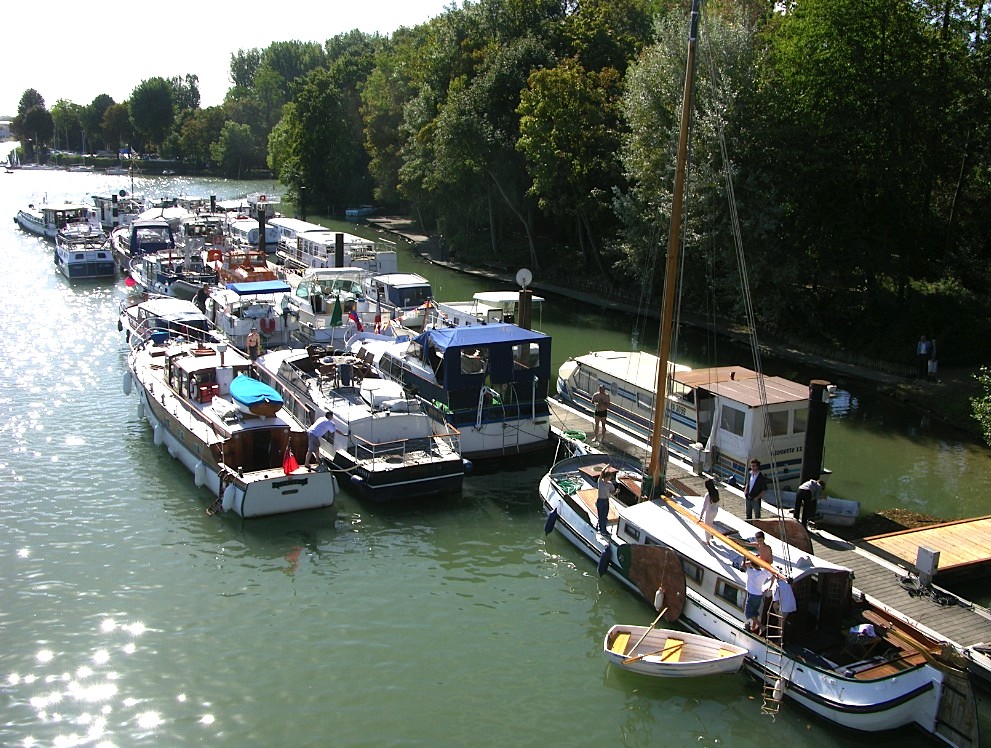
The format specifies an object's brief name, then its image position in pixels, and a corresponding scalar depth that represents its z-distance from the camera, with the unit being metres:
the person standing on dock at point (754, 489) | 21.53
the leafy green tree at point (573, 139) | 50.03
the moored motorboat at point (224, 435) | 23.12
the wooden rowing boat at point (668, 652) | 16.61
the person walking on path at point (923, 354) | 35.31
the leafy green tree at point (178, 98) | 181.56
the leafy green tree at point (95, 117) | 186.00
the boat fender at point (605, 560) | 20.03
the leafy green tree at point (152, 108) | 171.00
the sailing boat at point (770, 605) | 15.23
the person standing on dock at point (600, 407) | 27.50
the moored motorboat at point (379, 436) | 24.09
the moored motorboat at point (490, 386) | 27.00
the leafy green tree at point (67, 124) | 192.12
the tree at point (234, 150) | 147.88
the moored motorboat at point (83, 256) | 56.31
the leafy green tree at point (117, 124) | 178.09
